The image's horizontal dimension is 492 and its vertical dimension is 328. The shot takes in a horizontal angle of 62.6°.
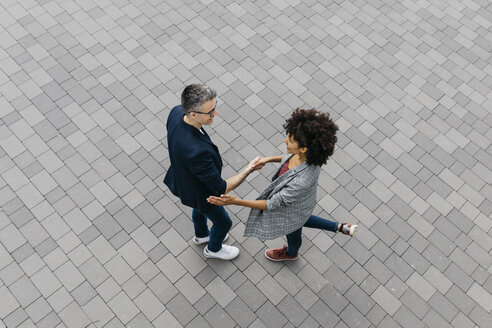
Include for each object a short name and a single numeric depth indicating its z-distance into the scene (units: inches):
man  121.0
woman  122.0
